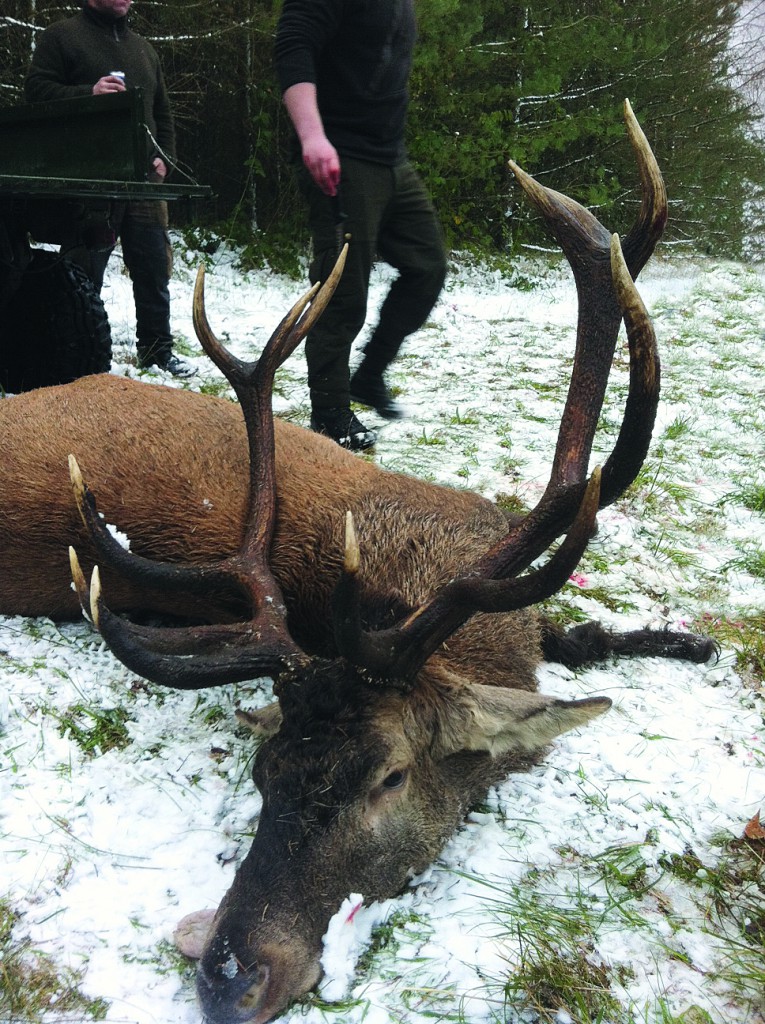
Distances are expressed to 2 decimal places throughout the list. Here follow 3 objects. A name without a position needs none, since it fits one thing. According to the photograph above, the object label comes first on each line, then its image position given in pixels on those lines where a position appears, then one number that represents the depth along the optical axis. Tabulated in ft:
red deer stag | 6.49
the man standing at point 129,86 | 18.76
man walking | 12.89
